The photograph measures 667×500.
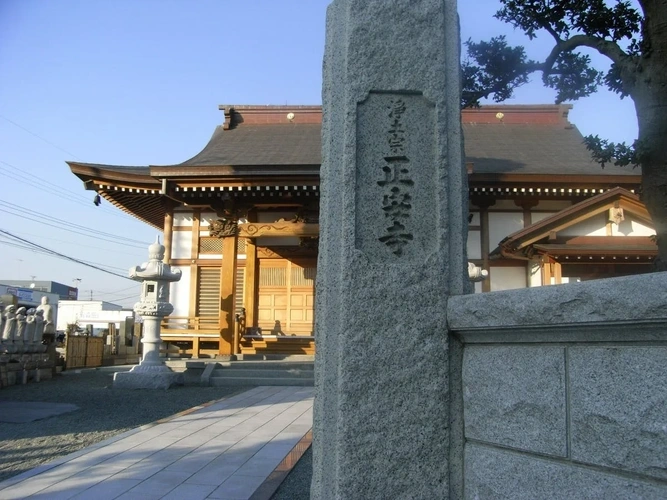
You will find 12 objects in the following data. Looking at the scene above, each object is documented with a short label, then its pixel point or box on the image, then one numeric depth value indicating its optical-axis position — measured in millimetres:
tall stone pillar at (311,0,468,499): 2514
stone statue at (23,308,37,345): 11688
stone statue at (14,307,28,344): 11262
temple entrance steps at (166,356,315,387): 11062
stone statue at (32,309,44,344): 12094
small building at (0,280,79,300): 60688
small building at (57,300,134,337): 46094
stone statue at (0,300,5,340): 10914
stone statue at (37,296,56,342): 13172
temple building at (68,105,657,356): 11852
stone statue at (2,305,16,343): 10898
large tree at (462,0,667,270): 4516
